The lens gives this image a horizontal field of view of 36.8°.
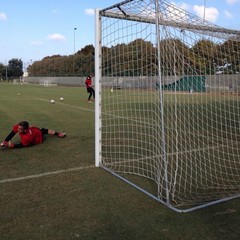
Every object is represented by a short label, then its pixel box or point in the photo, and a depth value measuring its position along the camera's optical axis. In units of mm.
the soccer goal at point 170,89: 4797
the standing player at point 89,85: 20578
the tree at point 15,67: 94312
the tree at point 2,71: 90956
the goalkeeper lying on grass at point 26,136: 7223
